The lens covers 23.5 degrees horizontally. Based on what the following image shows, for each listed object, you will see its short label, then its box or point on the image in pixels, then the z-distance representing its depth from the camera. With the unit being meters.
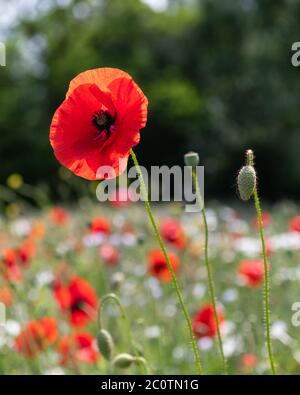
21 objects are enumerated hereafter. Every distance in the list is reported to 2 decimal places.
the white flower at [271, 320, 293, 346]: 2.18
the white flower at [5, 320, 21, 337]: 2.32
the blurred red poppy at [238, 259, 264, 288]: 2.49
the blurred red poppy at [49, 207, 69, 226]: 3.32
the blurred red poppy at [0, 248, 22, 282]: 2.26
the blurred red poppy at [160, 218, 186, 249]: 2.85
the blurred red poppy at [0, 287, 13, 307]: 2.35
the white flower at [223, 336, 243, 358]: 2.37
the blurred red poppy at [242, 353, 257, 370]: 2.20
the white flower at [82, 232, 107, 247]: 2.81
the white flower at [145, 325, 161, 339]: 2.29
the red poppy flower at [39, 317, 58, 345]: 2.18
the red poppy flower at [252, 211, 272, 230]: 3.57
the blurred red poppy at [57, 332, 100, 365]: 2.14
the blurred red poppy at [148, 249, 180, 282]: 2.62
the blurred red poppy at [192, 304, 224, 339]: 2.17
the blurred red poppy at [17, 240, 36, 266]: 2.59
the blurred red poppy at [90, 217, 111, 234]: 2.75
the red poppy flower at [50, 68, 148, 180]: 1.01
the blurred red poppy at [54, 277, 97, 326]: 2.21
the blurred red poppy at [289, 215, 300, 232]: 2.79
